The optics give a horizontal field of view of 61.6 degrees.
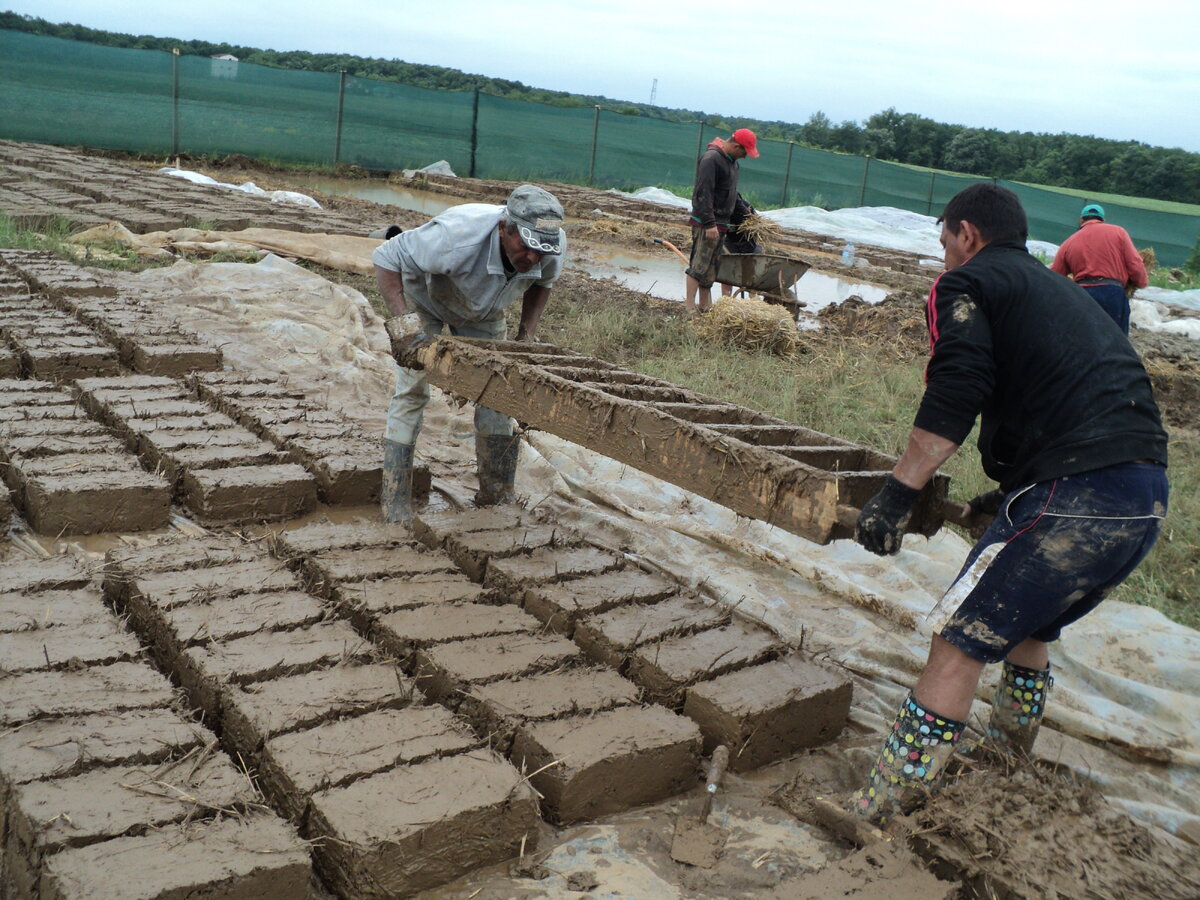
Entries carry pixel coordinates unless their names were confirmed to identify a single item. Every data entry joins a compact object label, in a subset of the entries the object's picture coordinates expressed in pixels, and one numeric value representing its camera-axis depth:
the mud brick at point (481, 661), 3.37
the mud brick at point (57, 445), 4.70
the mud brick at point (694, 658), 3.55
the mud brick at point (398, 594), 3.72
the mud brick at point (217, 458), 4.89
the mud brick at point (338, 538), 4.12
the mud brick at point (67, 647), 3.08
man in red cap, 9.70
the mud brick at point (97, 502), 4.41
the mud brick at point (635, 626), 3.71
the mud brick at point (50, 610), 3.27
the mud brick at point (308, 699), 2.97
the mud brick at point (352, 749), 2.77
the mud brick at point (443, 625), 3.56
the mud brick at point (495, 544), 4.26
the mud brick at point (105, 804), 2.41
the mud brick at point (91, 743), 2.62
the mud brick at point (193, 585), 3.57
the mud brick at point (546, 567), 4.09
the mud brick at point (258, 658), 3.17
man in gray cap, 4.57
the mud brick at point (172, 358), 6.33
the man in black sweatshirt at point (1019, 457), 2.79
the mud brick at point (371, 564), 3.92
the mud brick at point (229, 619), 3.37
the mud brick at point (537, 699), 3.18
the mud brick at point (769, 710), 3.40
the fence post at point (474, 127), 25.10
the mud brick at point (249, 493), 4.77
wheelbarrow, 10.28
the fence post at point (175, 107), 20.28
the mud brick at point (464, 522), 4.42
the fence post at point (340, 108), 23.08
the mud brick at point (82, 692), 2.85
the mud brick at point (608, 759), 3.02
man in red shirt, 6.21
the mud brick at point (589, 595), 3.88
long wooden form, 3.18
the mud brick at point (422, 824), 2.60
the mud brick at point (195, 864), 2.29
